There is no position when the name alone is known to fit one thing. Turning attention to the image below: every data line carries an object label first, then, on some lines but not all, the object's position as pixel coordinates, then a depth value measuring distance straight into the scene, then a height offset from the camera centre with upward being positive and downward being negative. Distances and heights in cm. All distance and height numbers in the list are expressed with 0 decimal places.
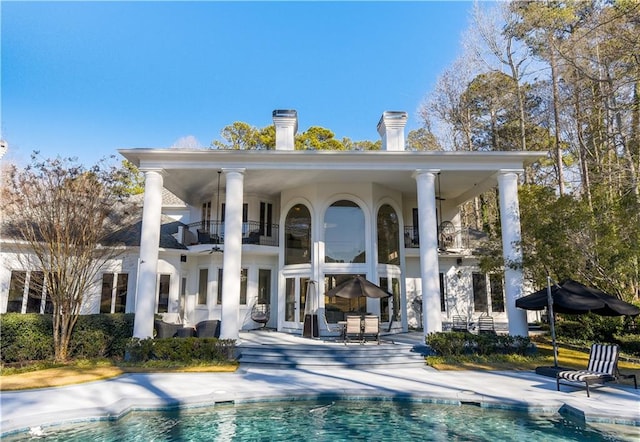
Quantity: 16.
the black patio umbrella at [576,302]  874 -34
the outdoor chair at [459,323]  1445 -145
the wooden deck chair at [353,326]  1159 -115
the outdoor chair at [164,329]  1166 -126
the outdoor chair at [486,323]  1537 -142
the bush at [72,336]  1041 -135
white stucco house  1193 +193
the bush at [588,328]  1315 -147
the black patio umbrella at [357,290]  1170 -5
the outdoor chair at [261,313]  1454 -101
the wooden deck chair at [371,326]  1155 -115
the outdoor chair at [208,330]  1191 -129
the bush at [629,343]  1178 -177
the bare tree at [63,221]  1096 +210
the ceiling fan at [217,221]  1399 +292
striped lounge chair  741 -169
